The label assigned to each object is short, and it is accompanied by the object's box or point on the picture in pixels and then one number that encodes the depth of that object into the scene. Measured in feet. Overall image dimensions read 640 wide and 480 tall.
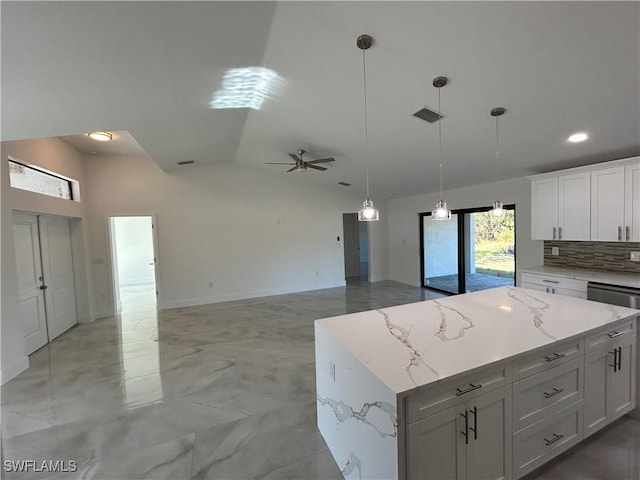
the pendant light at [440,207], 7.82
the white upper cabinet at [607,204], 11.01
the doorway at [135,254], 28.19
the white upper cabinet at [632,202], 10.51
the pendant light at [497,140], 8.58
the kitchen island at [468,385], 4.41
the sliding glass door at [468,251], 17.25
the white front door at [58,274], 13.94
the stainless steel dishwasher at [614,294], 9.69
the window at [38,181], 11.65
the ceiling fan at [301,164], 13.89
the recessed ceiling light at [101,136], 13.57
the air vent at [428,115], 9.92
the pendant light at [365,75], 7.01
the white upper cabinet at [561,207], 12.13
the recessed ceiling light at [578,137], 10.18
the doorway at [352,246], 29.53
